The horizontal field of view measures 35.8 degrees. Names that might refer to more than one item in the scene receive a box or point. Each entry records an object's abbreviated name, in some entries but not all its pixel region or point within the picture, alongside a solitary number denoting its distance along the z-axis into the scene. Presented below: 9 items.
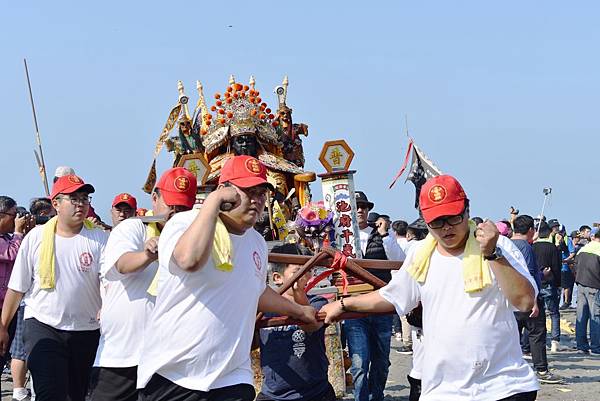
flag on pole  14.00
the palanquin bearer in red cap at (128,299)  6.05
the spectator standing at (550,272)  14.88
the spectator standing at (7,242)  9.13
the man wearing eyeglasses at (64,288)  7.09
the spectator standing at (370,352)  8.97
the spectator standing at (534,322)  11.79
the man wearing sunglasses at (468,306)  4.62
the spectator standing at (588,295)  14.87
